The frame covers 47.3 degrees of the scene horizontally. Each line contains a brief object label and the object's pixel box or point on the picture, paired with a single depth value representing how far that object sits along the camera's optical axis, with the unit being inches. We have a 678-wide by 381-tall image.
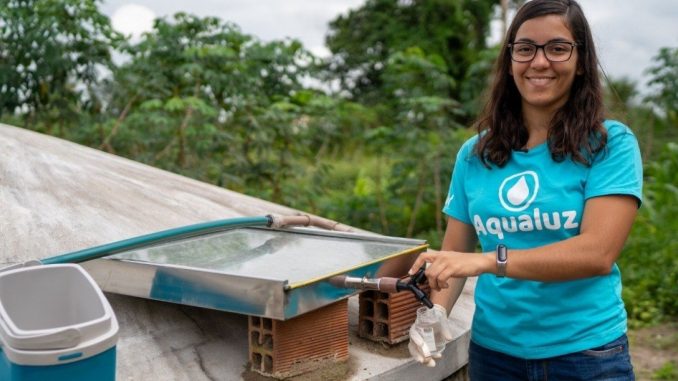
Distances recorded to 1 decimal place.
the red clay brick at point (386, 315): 77.6
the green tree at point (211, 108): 206.4
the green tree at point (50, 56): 199.0
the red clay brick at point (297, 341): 68.4
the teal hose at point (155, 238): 73.0
